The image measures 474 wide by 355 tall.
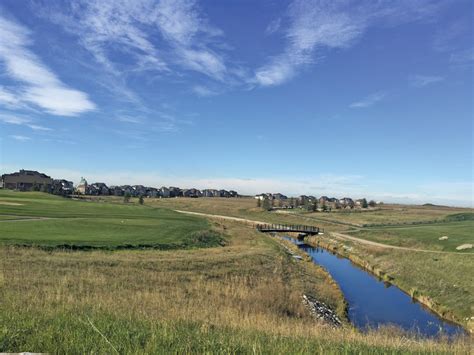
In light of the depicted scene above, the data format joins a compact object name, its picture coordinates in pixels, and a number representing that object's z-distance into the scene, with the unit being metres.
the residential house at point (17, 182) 190.00
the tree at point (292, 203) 166.59
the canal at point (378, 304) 25.52
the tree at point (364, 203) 157.55
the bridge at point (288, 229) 73.55
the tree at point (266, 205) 137.99
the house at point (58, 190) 151.88
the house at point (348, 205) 161.02
